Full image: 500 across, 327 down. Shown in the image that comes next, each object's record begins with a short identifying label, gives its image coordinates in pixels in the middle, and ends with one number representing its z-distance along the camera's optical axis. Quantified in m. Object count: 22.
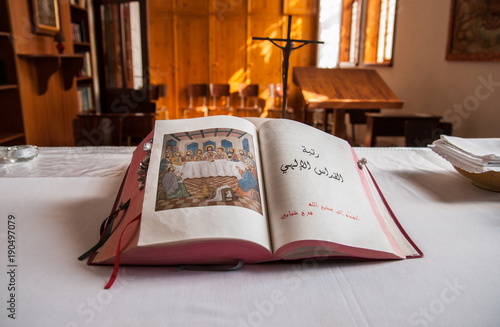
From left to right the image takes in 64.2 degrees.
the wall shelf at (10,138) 3.02
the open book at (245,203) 0.57
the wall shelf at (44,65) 3.43
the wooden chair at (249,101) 6.58
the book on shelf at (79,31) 4.54
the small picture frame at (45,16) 3.41
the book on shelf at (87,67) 4.72
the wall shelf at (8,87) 2.97
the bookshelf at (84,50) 4.57
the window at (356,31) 5.02
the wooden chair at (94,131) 1.78
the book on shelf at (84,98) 4.55
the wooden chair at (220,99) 6.63
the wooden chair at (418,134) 2.59
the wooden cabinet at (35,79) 3.14
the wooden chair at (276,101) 6.19
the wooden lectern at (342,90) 3.30
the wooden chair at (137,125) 3.23
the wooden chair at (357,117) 4.87
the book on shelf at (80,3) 4.59
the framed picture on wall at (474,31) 2.76
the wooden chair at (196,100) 6.67
